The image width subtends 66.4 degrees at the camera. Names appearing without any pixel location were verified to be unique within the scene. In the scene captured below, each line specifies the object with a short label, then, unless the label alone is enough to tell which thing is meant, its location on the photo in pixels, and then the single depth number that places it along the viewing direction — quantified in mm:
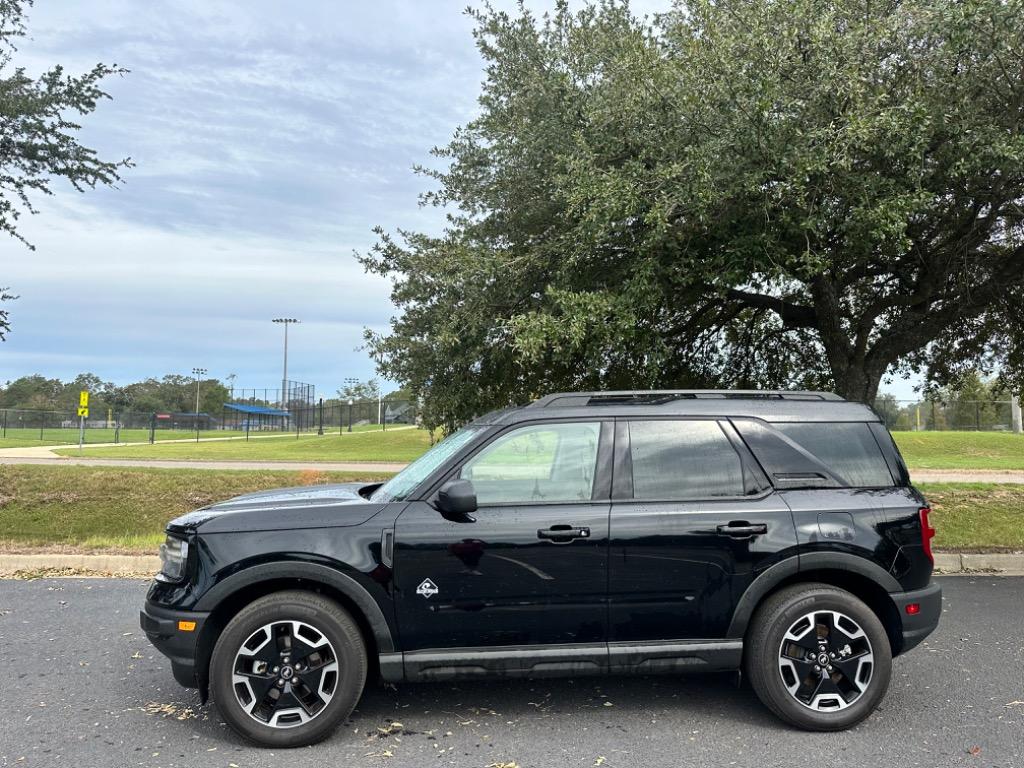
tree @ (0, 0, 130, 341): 12406
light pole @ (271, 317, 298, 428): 75000
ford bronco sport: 3939
